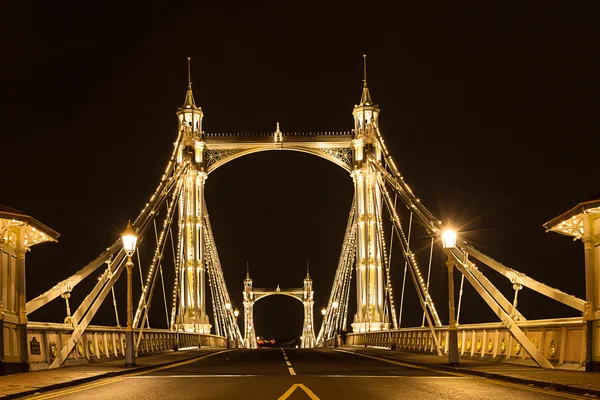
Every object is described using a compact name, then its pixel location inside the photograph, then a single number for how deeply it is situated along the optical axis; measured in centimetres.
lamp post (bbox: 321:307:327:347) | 6844
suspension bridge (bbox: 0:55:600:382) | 1722
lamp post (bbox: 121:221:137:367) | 2082
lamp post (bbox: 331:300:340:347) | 5219
